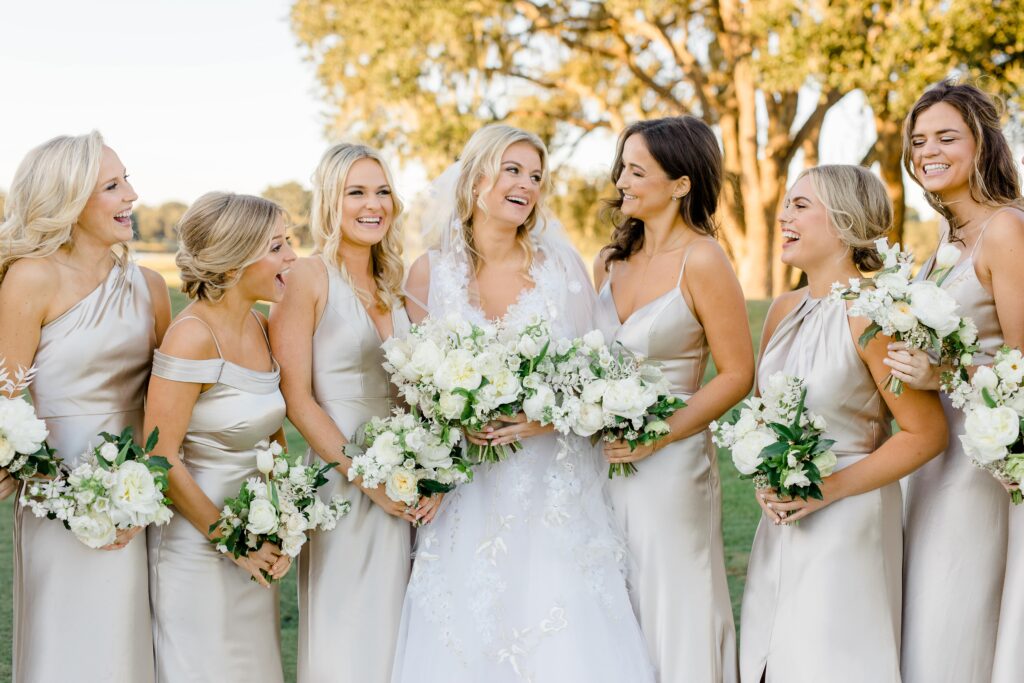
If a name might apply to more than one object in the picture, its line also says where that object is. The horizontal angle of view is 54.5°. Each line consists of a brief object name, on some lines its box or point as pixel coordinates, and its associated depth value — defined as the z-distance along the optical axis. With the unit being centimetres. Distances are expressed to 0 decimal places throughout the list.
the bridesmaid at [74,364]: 421
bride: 450
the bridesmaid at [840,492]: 416
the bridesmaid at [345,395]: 455
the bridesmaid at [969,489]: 419
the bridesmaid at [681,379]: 462
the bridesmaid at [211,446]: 427
